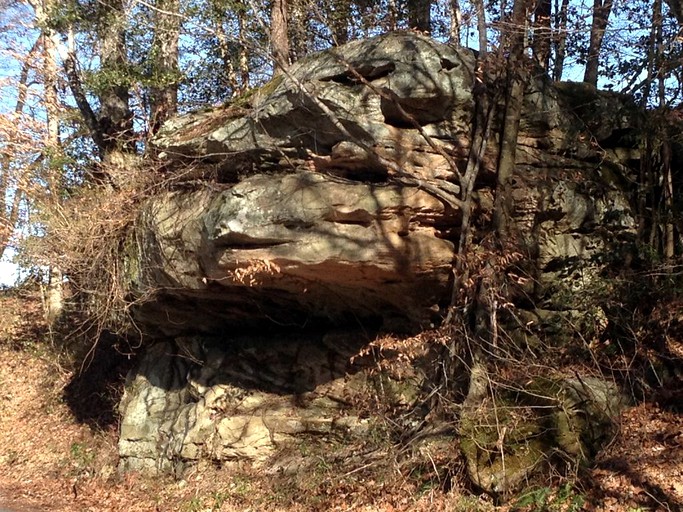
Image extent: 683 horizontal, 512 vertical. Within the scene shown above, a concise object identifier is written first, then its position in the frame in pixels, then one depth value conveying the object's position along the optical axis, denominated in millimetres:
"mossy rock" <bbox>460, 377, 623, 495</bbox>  7609
